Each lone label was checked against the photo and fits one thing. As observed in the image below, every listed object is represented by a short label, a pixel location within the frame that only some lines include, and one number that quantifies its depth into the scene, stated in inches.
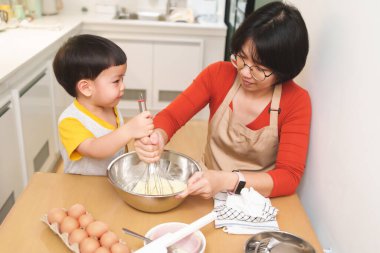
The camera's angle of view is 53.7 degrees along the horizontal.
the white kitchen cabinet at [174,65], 122.2
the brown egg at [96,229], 32.7
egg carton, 31.2
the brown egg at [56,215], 34.0
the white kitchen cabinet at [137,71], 121.3
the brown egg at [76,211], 34.7
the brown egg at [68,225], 33.0
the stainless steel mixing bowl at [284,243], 33.0
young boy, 42.8
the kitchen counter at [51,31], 73.8
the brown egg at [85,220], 33.8
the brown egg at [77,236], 31.9
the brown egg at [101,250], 30.2
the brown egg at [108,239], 31.7
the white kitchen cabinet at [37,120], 78.2
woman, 41.7
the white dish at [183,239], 32.6
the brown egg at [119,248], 30.7
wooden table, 33.9
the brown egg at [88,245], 30.5
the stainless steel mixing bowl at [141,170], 37.0
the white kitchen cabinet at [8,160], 68.5
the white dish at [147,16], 135.3
